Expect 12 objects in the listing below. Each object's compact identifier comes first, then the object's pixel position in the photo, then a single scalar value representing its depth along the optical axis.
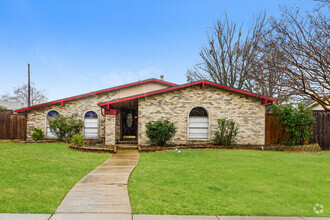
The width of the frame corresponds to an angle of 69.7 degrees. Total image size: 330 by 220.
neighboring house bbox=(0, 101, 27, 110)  34.01
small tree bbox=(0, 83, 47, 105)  40.54
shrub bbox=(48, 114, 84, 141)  15.14
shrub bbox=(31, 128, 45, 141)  15.89
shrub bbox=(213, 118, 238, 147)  13.29
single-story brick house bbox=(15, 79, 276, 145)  13.76
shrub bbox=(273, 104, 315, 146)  13.43
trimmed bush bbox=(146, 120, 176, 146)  12.80
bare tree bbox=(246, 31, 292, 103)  12.13
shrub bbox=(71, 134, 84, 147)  12.88
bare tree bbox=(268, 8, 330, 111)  10.74
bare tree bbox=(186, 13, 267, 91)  23.00
